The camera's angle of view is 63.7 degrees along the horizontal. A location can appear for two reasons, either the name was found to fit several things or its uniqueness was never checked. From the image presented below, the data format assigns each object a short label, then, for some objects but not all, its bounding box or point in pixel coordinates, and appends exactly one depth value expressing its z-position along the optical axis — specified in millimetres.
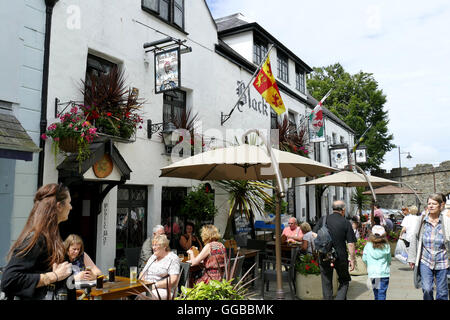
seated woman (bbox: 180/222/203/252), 8297
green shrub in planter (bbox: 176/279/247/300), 2816
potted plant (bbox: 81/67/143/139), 6938
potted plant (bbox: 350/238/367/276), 8859
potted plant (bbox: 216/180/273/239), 9633
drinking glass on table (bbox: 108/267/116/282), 4704
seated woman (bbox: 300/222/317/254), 7469
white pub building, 6766
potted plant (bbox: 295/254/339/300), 6598
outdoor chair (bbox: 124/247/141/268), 6453
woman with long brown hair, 2375
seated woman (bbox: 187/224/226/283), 4955
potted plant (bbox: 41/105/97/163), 6079
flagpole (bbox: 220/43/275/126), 11359
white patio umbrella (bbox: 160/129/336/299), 4504
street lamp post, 40338
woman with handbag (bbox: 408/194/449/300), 4891
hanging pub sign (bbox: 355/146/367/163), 22594
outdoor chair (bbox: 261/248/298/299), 6614
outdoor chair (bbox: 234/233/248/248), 9005
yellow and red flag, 9258
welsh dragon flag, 13102
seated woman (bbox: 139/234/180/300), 4688
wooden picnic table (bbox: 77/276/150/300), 4173
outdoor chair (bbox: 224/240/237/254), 6941
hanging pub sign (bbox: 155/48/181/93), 7840
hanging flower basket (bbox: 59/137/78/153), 6125
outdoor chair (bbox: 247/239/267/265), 8008
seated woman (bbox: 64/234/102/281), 4617
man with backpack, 5359
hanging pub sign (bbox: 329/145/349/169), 20656
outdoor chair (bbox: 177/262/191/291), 5098
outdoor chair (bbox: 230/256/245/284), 5383
